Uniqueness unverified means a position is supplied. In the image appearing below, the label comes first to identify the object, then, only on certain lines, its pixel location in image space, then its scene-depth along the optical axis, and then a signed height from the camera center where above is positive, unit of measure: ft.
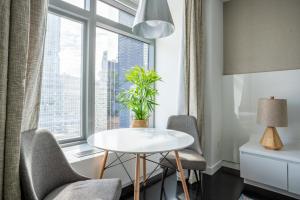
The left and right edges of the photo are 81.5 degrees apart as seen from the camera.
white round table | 3.93 -1.09
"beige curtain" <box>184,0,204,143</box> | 7.64 +1.61
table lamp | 6.51 -0.69
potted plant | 7.16 +0.29
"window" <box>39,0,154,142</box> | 5.77 +1.24
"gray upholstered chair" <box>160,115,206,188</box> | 5.66 -1.95
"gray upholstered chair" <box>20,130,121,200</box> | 3.45 -1.73
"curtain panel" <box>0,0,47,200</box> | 2.58 +0.25
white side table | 6.05 -2.51
